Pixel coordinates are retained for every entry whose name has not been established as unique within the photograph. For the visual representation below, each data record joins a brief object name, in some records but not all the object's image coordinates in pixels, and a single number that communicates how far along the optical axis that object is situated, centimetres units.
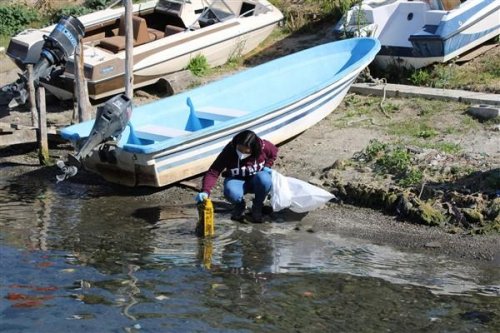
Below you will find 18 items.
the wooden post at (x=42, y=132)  1226
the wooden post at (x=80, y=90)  1277
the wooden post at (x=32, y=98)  1284
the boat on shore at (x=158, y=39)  1391
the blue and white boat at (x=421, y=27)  1359
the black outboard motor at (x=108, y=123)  1064
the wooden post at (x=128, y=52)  1249
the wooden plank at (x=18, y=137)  1257
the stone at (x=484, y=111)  1211
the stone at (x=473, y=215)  986
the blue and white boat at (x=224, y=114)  1103
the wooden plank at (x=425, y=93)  1273
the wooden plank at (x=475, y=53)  1417
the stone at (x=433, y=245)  952
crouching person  981
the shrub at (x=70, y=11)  1773
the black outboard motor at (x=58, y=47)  1270
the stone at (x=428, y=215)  999
